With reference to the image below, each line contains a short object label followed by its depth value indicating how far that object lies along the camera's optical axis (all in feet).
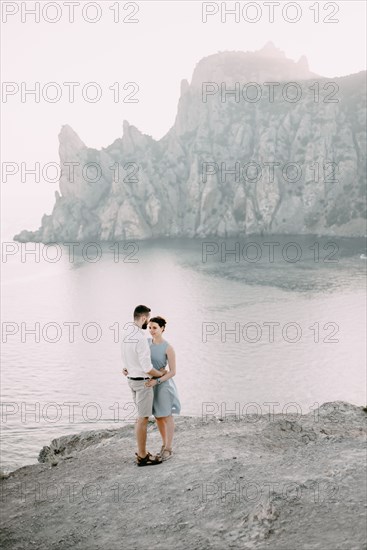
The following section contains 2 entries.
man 42.57
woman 44.78
